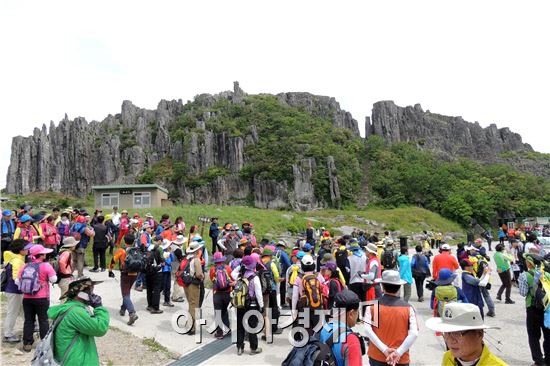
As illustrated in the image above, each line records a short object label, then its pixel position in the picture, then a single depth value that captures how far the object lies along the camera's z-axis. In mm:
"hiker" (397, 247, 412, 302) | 10502
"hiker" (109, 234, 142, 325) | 8289
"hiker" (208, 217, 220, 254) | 16031
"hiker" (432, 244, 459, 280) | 9284
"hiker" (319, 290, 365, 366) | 3484
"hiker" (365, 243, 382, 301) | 9336
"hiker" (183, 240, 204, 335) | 8195
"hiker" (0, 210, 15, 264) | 11031
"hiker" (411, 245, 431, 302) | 11570
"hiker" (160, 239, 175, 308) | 10027
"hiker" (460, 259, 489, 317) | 8070
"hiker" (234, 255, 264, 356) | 7074
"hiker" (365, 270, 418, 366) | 4254
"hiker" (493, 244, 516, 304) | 10773
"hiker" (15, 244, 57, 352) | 5965
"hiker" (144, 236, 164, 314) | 9086
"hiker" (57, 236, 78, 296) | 7363
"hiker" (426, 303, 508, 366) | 2412
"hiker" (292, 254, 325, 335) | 6348
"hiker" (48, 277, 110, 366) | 3568
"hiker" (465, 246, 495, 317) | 9030
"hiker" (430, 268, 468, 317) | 5748
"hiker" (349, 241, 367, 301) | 9680
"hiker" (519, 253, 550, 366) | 6195
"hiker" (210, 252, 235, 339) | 7711
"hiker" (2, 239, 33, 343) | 6418
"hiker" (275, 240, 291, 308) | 10211
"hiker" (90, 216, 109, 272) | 12650
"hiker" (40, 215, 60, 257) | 10016
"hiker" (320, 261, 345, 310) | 6746
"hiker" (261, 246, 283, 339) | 8031
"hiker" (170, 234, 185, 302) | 10533
